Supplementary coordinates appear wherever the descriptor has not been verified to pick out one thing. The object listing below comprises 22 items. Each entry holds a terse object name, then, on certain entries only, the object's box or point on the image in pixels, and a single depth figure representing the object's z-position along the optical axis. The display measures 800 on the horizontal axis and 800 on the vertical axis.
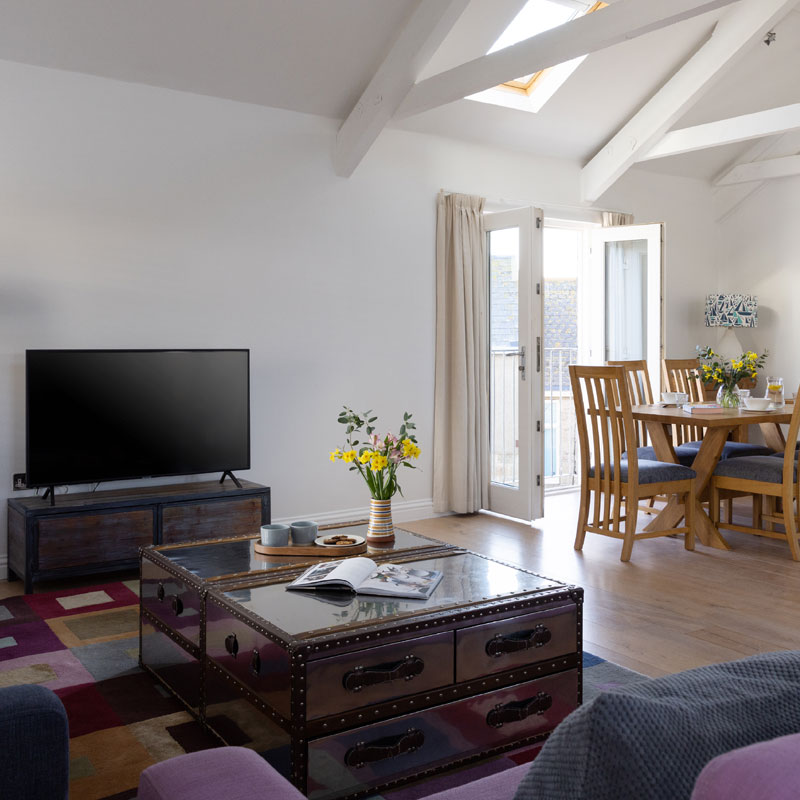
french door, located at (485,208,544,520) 5.53
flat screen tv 4.10
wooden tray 2.84
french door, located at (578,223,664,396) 6.55
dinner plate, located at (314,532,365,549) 2.92
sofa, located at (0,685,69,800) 1.28
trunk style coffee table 2.01
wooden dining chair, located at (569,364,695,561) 4.56
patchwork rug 2.26
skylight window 5.24
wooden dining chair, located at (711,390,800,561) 4.60
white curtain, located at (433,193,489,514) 5.72
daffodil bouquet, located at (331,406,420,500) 3.06
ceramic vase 3.03
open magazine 2.38
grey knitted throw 0.72
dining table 4.70
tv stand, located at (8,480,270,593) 3.95
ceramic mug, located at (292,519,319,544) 2.92
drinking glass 5.23
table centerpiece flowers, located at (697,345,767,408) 5.14
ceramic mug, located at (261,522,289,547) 2.87
